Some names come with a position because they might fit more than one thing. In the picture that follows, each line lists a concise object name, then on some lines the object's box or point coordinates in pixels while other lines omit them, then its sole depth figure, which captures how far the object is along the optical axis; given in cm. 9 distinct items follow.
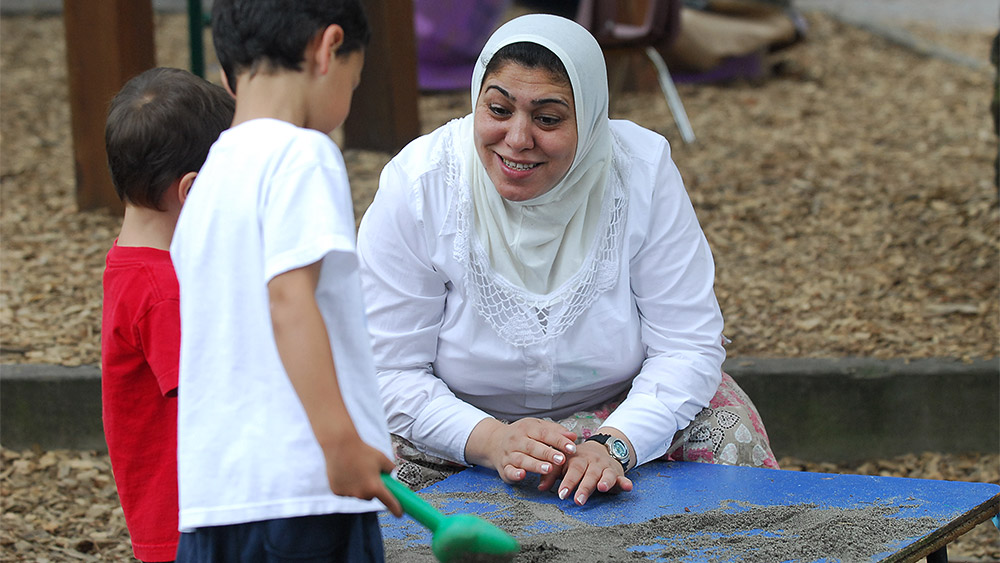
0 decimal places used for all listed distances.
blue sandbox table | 431
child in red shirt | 385
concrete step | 736
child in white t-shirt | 294
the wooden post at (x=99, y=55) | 959
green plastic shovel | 315
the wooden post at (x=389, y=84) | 1067
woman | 498
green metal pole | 927
